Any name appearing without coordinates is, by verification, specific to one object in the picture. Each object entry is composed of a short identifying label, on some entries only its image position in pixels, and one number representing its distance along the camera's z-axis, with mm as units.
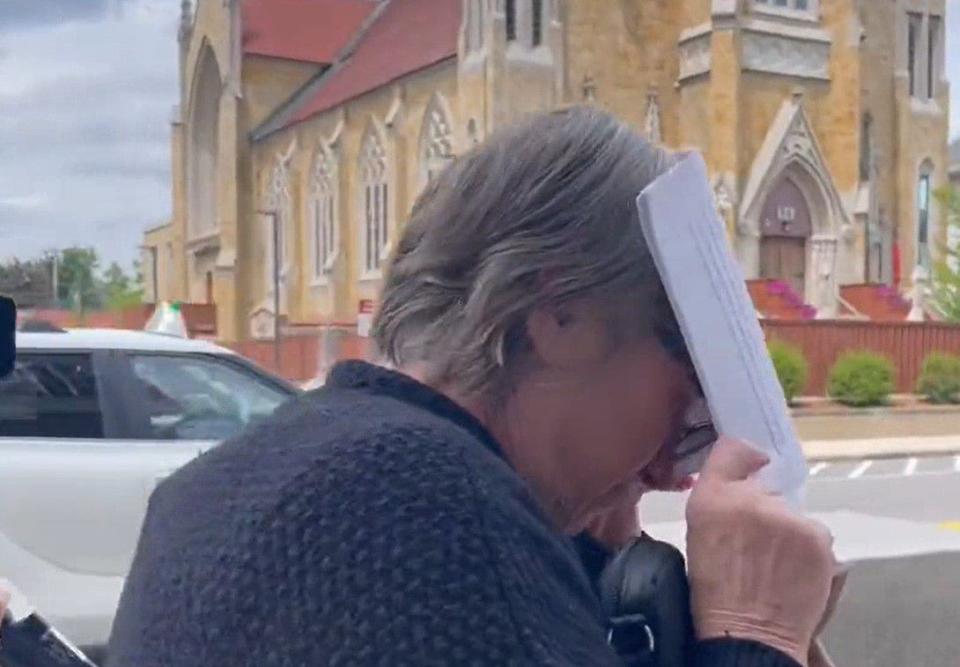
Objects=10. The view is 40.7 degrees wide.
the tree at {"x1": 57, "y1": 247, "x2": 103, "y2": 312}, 59250
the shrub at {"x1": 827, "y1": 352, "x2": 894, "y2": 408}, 24844
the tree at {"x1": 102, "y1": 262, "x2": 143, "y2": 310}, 81206
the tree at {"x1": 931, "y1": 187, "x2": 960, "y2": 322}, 38328
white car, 5727
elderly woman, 1000
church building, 35188
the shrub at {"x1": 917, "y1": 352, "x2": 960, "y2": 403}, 26391
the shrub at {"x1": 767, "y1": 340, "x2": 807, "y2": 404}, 23830
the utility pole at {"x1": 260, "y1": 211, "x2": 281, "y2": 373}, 42894
